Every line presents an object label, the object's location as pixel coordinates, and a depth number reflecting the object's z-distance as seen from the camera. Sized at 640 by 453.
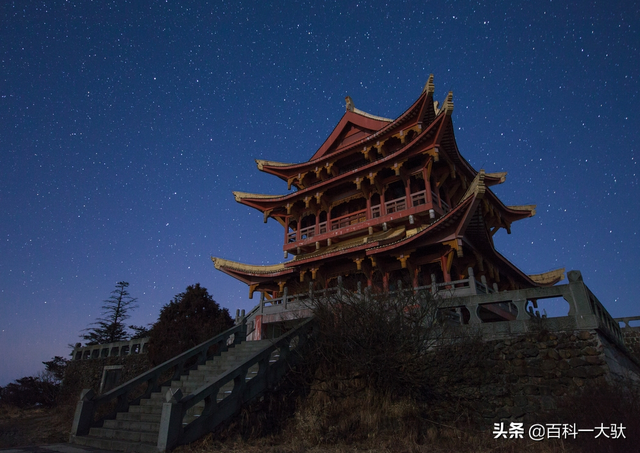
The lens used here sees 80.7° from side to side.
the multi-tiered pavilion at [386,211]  16.92
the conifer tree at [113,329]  34.91
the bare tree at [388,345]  7.84
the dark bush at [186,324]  14.85
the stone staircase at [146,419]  7.85
